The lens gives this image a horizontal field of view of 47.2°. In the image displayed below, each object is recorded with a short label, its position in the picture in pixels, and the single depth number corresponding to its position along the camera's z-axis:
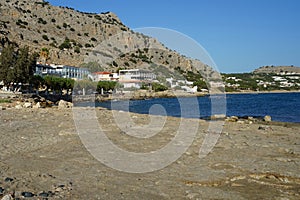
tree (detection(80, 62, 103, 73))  99.94
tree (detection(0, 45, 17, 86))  49.28
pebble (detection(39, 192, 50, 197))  6.86
